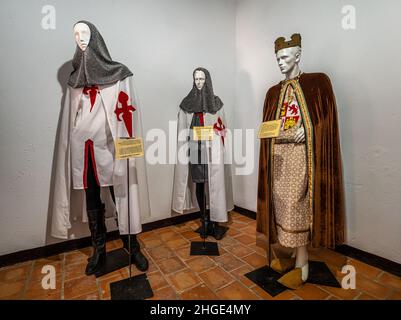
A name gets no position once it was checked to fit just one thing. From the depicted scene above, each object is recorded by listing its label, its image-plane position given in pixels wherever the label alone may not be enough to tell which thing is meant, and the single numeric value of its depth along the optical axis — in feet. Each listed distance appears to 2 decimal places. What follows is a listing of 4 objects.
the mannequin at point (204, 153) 7.75
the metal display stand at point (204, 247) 7.27
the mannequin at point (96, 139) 5.74
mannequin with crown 5.37
